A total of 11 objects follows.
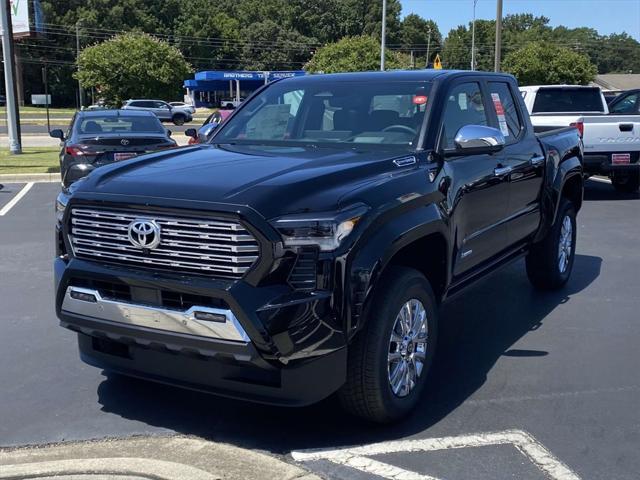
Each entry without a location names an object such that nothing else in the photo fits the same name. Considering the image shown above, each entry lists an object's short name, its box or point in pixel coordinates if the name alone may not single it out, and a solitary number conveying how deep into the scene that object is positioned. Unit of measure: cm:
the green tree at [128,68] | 4197
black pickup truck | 346
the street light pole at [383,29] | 3049
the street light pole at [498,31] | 2778
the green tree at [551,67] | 6369
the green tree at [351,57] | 3862
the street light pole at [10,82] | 1998
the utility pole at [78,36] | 7519
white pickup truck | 1247
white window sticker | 580
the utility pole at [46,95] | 2358
